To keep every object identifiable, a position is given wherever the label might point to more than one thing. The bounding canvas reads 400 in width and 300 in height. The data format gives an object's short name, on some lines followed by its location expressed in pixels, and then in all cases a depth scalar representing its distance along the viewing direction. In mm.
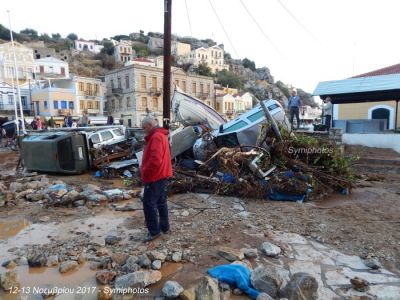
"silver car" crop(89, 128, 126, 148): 12608
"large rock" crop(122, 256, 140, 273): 3873
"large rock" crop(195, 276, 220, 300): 3181
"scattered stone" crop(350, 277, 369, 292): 3490
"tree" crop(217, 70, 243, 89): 84062
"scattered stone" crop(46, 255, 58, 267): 4234
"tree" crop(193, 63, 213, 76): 78625
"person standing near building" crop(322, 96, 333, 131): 16703
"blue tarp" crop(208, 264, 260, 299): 3449
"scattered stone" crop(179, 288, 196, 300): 3215
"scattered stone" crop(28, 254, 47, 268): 4215
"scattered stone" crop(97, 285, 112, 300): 3375
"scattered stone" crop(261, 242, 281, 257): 4281
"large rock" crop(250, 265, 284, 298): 3350
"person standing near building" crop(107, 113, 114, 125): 22581
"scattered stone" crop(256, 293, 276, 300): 3225
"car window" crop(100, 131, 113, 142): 13047
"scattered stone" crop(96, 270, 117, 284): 3709
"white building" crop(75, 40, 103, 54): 97938
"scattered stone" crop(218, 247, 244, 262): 4109
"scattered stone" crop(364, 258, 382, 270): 3971
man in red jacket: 4707
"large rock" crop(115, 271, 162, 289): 3484
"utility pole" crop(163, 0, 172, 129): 9711
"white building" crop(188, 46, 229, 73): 94500
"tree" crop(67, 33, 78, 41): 113119
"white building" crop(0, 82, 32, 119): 41969
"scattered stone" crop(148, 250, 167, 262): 4125
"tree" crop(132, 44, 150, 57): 96150
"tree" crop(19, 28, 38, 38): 103656
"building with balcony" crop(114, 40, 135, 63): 88812
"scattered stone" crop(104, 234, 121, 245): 4859
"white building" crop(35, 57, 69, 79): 61938
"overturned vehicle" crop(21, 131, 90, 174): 11047
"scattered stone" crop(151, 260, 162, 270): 3957
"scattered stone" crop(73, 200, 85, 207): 7195
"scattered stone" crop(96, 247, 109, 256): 4453
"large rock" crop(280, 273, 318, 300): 3270
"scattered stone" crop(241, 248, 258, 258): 4242
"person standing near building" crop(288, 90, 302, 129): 14680
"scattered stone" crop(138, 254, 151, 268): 3994
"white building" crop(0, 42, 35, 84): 53812
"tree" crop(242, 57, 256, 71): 111875
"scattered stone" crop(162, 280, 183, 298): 3304
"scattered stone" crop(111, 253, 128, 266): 4113
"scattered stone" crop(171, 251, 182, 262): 4156
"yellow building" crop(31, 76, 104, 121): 43844
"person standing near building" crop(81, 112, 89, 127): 20695
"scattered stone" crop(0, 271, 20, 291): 3605
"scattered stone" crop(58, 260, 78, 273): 4059
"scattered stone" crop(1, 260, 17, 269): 4225
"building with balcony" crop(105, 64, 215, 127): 47500
